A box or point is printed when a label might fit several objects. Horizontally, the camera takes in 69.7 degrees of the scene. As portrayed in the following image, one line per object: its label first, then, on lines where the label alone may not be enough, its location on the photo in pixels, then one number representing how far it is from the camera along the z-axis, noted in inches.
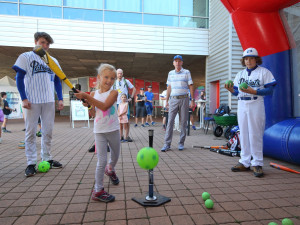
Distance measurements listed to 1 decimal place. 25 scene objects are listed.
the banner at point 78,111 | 445.7
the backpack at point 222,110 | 327.1
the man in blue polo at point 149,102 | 506.3
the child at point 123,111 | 252.2
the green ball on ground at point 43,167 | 140.9
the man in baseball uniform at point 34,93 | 131.0
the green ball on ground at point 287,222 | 77.1
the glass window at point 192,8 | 503.8
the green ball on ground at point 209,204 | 92.8
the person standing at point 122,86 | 246.3
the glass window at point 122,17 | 488.7
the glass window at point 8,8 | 449.7
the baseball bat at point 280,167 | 147.9
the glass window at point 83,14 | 472.7
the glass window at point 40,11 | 458.0
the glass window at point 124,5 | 488.4
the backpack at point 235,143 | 201.6
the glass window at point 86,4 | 473.4
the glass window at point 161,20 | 497.4
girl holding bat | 99.7
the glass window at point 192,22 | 503.8
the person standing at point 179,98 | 213.2
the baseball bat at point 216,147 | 216.1
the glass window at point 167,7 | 502.6
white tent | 574.9
